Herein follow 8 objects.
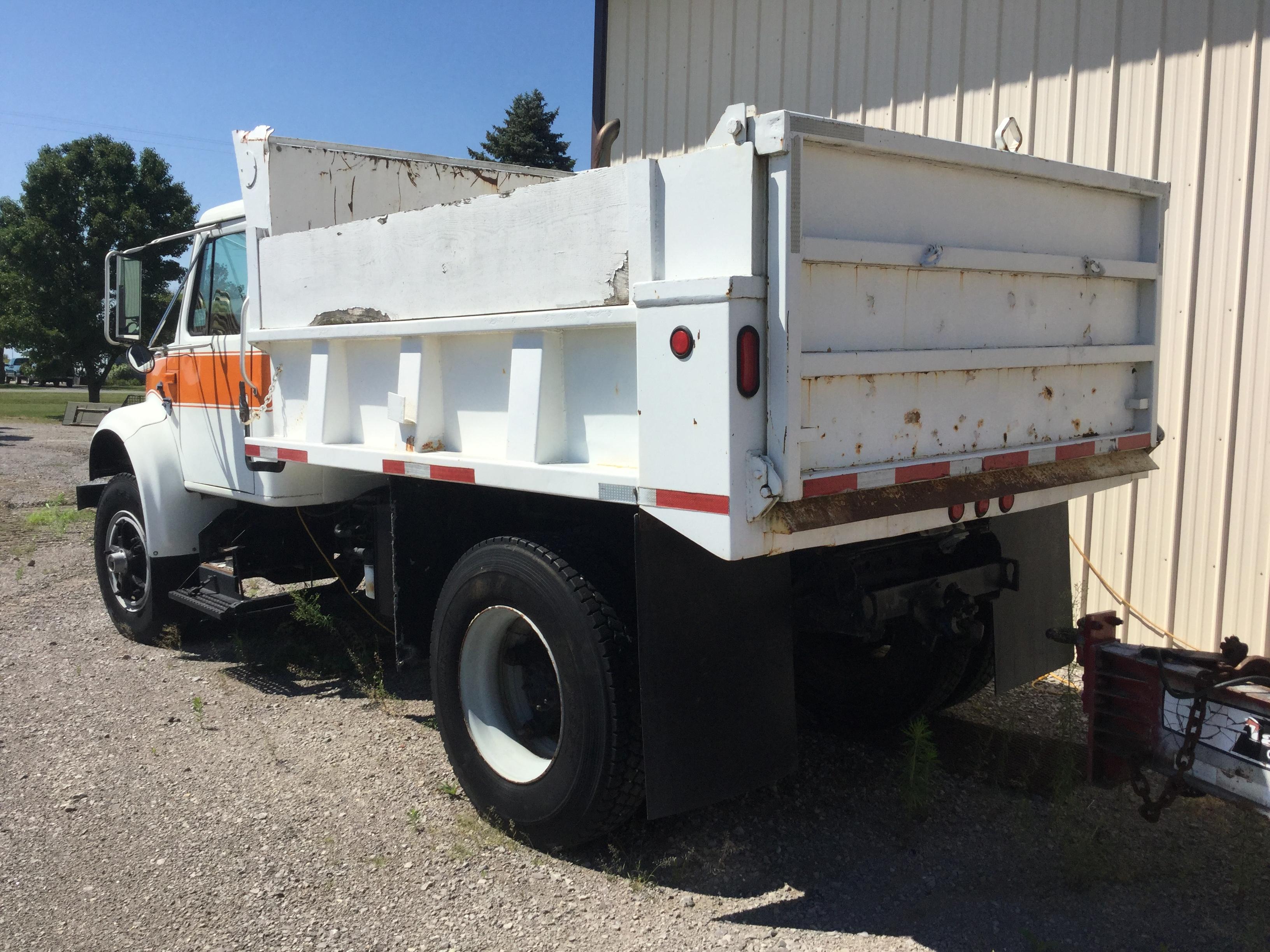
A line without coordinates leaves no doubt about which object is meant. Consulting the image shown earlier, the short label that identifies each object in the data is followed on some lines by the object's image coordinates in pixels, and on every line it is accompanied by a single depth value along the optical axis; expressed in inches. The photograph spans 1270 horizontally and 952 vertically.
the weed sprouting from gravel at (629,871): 134.6
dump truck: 113.1
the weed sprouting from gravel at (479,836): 144.9
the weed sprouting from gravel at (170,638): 250.8
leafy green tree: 1422.2
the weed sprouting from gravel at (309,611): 222.5
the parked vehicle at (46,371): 1464.1
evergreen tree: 1396.4
